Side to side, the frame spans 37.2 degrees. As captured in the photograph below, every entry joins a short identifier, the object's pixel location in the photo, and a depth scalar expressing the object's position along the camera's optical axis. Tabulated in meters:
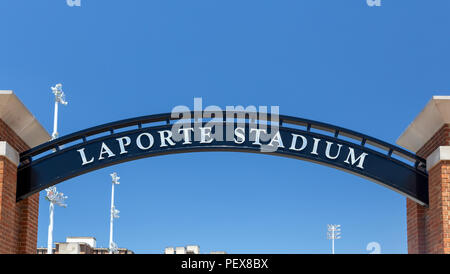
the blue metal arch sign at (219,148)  10.67
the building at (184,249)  64.77
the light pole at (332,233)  64.25
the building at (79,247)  48.19
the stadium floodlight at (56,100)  34.72
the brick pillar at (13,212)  9.98
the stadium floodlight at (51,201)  35.22
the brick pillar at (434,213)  9.80
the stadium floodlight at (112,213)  49.38
